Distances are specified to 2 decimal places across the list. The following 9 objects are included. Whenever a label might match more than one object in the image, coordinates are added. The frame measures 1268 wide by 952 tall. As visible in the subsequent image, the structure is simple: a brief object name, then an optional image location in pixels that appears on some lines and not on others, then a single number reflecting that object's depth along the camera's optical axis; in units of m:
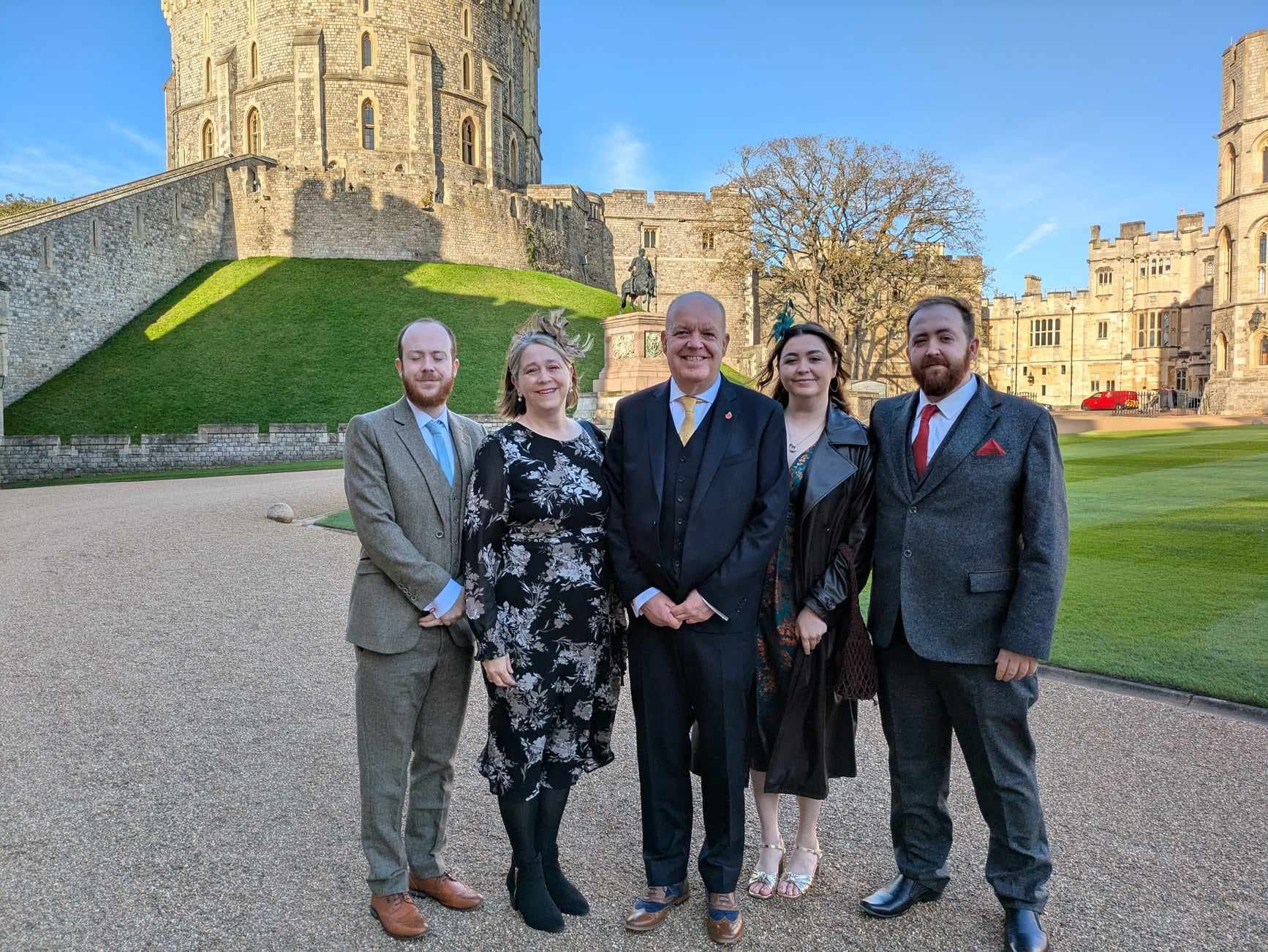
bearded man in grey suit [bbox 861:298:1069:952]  2.86
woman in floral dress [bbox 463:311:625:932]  2.96
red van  44.75
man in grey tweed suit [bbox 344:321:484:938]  2.98
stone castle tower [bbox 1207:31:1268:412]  40.09
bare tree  34.69
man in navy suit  2.92
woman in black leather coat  3.07
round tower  42.97
